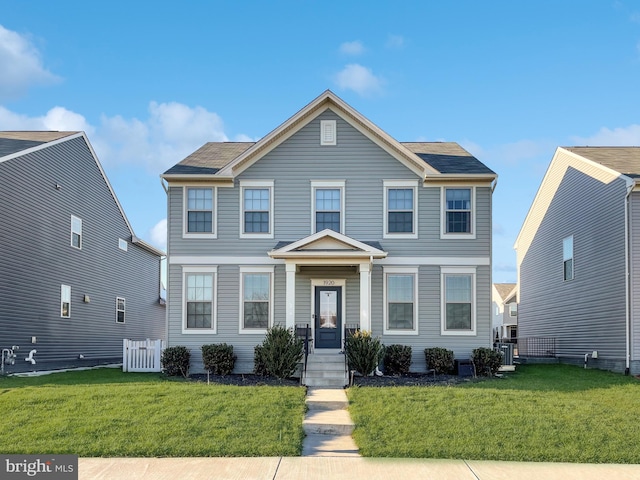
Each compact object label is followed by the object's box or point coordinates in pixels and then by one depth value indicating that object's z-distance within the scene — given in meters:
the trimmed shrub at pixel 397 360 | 18.27
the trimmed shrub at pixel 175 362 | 18.45
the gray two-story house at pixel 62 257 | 19.55
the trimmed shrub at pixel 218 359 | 18.39
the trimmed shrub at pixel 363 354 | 17.16
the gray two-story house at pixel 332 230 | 19.23
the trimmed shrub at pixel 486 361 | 18.30
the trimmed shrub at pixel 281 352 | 17.03
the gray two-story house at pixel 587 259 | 18.50
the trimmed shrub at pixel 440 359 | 18.42
